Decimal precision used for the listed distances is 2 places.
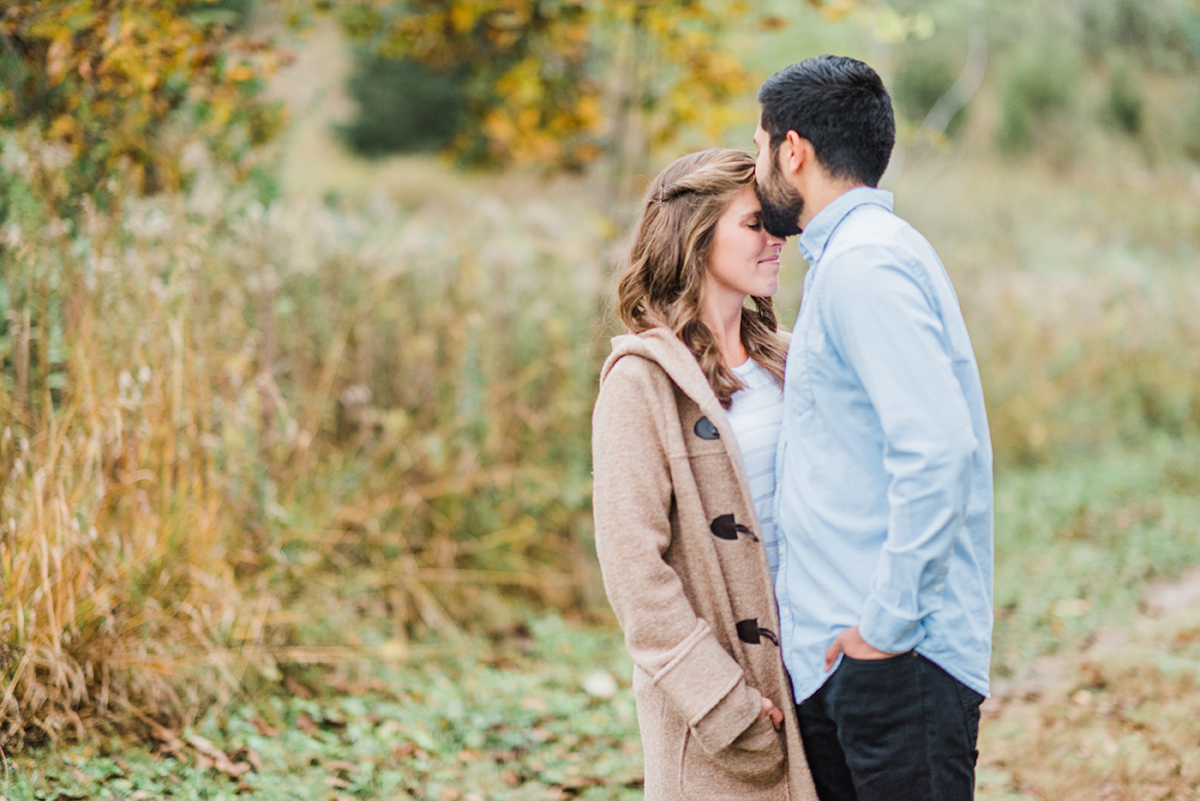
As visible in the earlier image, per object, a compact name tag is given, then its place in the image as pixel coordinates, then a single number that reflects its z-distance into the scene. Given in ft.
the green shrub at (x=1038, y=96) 61.82
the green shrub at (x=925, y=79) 66.85
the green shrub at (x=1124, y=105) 61.00
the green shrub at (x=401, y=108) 64.28
